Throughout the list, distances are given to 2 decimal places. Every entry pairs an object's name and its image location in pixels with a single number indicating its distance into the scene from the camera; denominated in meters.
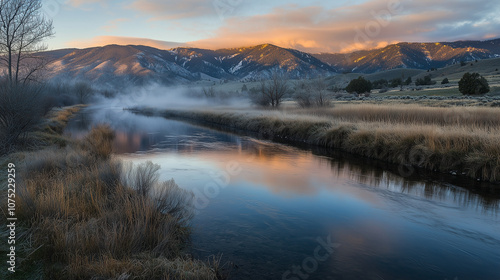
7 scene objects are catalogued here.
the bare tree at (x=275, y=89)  40.47
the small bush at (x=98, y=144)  13.37
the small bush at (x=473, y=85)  40.32
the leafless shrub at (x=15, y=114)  13.03
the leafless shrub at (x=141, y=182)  7.44
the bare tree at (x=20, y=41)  17.38
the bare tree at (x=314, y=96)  32.97
